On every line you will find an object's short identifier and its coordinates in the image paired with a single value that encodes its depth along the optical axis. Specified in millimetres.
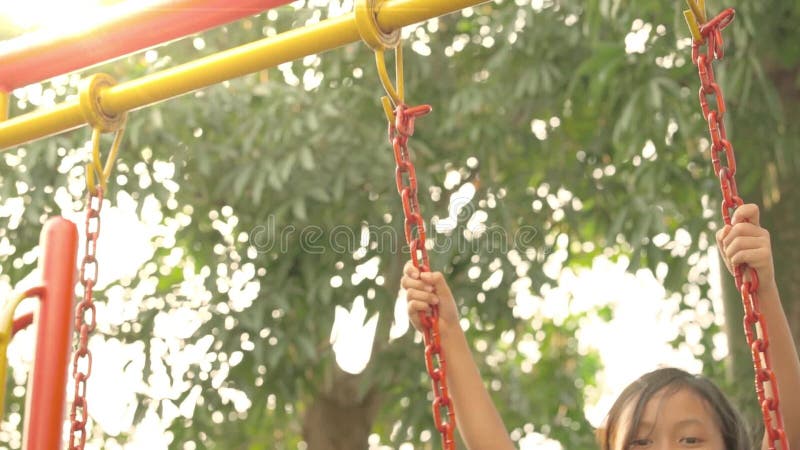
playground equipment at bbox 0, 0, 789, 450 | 2945
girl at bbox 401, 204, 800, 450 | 3105
